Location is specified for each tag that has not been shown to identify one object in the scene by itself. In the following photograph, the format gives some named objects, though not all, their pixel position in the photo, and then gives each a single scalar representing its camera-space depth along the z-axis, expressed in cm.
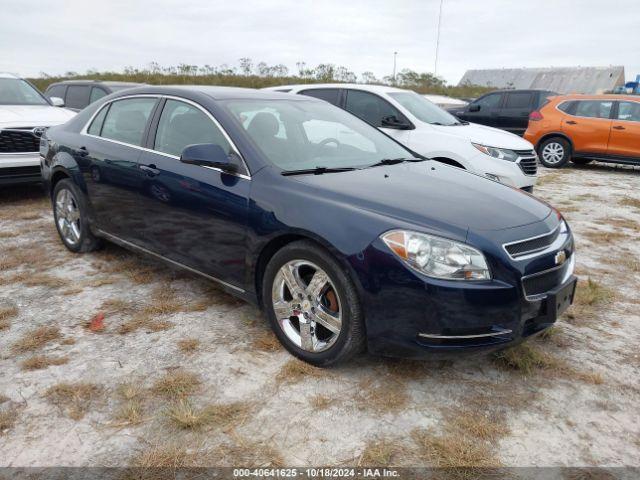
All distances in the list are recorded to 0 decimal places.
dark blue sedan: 259
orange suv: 1048
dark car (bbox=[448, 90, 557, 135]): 1355
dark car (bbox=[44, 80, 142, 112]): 980
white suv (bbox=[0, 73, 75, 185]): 669
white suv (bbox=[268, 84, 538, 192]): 662
